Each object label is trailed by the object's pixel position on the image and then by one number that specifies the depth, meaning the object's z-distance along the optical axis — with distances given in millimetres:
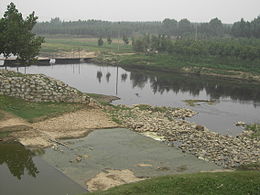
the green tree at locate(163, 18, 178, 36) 166038
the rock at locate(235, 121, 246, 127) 40062
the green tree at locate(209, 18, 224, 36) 153375
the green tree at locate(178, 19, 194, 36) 159700
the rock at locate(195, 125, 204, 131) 33500
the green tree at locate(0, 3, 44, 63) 40969
